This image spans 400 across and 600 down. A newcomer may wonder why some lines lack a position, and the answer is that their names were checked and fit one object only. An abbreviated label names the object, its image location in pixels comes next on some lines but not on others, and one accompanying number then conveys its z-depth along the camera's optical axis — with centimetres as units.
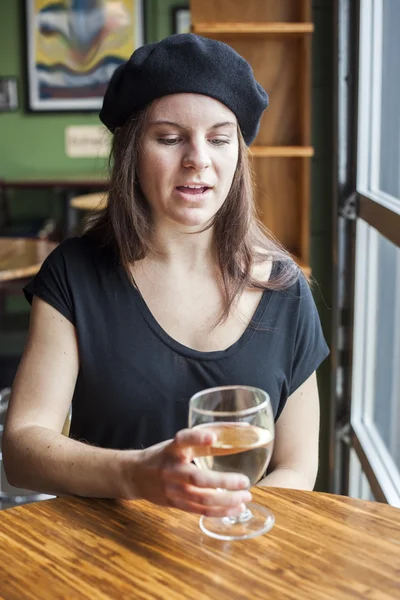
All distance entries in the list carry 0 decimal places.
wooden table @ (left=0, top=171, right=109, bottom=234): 681
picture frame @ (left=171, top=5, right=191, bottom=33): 730
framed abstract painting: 737
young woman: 146
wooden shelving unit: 276
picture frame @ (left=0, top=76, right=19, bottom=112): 746
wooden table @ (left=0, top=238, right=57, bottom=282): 365
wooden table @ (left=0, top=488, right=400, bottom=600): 96
